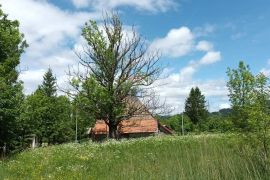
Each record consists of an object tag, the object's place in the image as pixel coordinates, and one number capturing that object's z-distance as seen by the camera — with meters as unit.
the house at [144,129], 34.45
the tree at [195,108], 49.34
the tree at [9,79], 13.63
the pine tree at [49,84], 40.37
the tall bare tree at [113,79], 19.30
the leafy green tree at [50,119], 27.72
